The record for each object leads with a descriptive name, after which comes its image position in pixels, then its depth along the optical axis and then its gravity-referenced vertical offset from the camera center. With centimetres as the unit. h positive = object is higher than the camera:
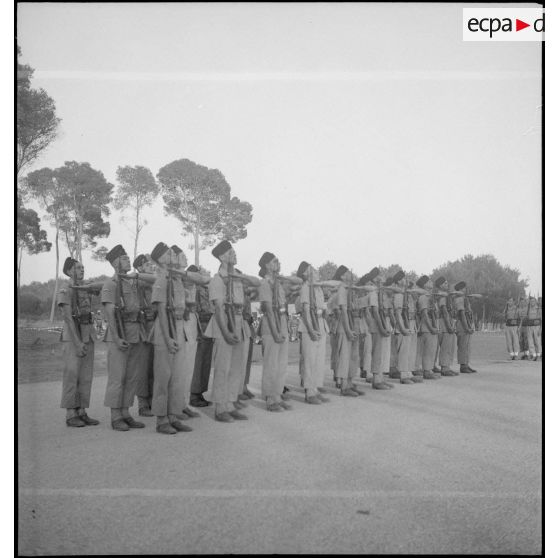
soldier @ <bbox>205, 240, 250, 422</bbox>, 683 -64
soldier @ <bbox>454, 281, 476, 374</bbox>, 1273 -126
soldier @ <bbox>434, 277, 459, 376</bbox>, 1243 -122
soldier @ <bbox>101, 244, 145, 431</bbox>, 640 -78
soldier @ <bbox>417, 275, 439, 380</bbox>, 1171 -126
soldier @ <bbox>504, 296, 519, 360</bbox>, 1626 -159
